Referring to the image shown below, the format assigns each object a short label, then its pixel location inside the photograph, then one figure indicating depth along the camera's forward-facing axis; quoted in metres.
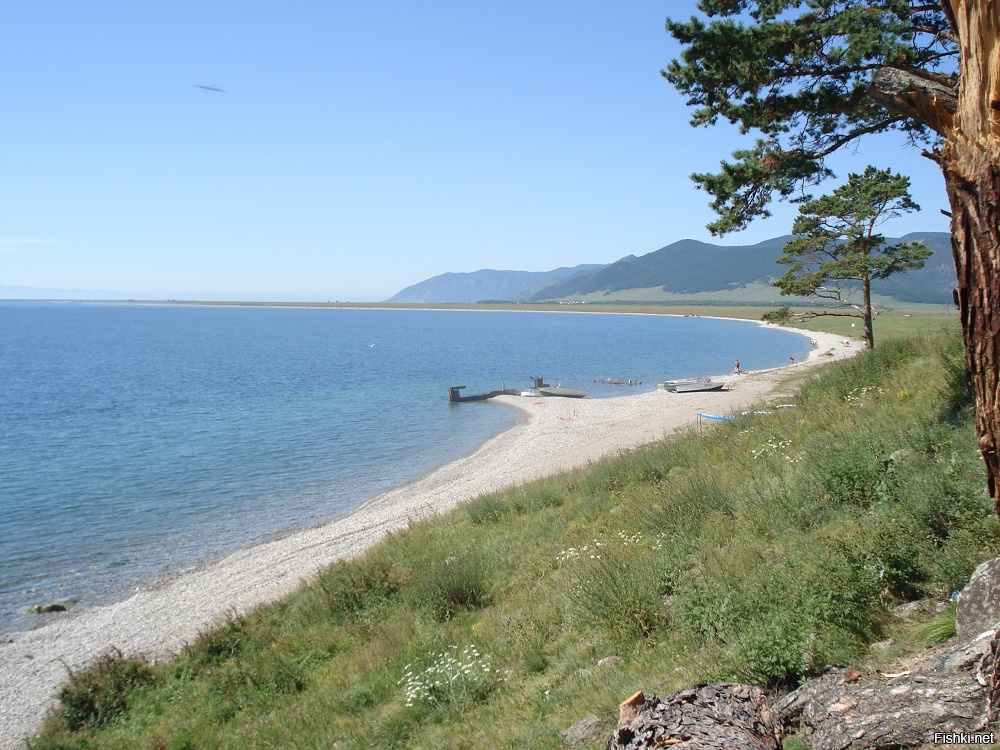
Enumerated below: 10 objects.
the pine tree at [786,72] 11.19
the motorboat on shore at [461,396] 46.22
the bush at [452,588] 9.48
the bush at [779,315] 26.33
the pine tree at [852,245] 22.47
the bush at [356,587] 10.97
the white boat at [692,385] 43.47
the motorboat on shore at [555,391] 47.97
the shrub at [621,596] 6.80
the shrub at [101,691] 9.79
